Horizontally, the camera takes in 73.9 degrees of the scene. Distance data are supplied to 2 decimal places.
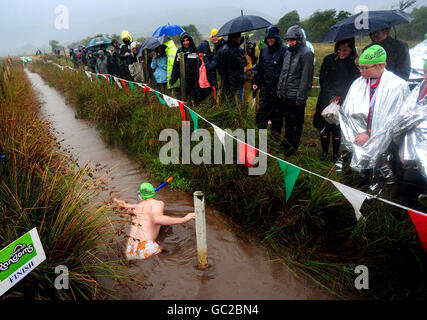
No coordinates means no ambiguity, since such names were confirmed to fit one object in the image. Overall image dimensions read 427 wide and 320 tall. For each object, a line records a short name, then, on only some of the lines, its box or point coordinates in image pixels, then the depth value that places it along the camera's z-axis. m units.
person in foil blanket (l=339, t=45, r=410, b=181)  3.04
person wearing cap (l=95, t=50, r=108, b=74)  10.94
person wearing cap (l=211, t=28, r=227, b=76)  5.95
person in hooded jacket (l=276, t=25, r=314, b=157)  4.51
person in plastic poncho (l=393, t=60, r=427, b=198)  2.70
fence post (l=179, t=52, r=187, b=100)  6.08
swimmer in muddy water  3.27
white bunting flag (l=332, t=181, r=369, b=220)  2.19
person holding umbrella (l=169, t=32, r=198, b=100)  6.32
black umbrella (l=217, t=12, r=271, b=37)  5.33
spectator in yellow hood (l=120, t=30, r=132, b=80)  9.67
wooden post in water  2.65
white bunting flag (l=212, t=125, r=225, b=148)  3.60
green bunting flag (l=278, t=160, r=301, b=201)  2.75
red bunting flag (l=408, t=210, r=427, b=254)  1.91
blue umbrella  7.84
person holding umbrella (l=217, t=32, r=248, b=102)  5.37
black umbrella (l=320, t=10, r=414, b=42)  3.82
